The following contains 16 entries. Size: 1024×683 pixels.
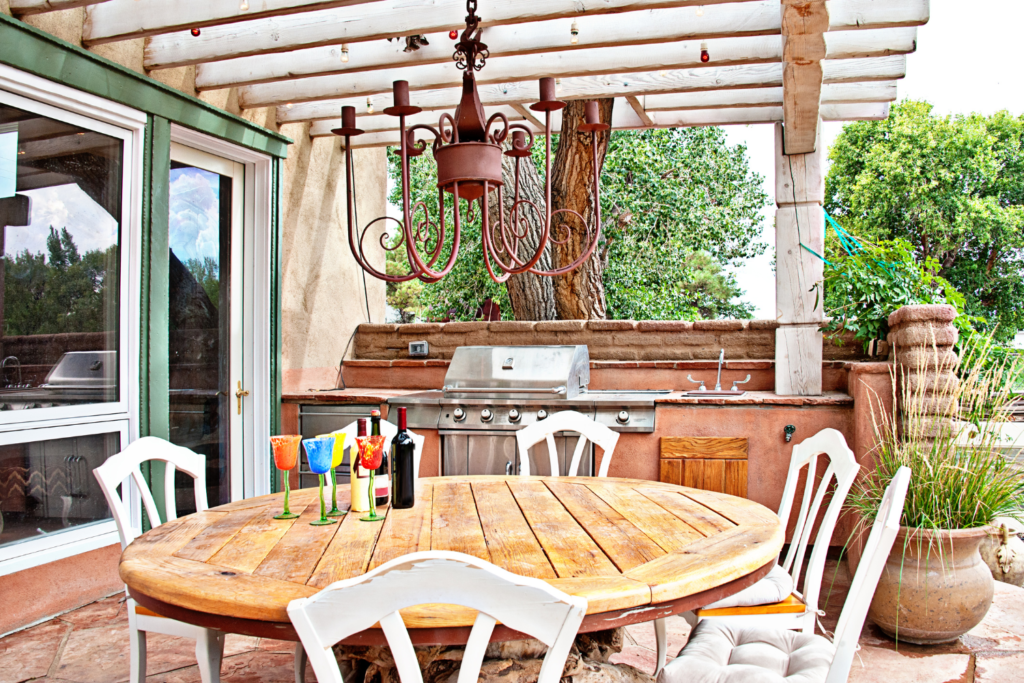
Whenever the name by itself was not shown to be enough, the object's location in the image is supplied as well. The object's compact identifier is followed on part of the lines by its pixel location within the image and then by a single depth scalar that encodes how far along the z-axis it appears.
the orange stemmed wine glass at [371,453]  1.88
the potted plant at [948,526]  2.83
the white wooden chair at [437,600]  1.05
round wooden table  1.33
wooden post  4.04
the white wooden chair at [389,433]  2.58
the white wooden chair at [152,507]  1.85
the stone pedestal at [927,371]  3.10
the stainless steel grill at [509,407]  3.98
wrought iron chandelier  2.07
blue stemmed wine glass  1.84
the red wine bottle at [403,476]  1.99
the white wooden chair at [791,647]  1.59
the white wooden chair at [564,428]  2.89
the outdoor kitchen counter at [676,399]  3.84
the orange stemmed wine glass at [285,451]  1.86
